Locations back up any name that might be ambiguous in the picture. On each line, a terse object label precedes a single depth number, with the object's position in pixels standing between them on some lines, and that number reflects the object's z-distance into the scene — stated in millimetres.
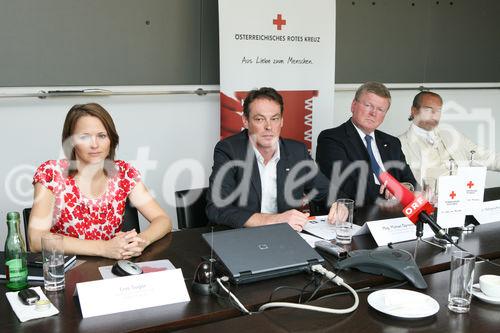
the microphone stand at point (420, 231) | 1992
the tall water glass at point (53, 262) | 1554
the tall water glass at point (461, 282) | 1465
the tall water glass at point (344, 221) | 2039
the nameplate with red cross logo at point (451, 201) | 2070
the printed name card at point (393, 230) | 2048
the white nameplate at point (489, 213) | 2361
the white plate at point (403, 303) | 1408
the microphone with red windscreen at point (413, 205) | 1904
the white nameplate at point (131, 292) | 1421
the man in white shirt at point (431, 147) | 3752
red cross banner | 3807
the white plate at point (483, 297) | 1504
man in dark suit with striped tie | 3207
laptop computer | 1645
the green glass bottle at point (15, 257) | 1561
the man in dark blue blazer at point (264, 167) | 2618
